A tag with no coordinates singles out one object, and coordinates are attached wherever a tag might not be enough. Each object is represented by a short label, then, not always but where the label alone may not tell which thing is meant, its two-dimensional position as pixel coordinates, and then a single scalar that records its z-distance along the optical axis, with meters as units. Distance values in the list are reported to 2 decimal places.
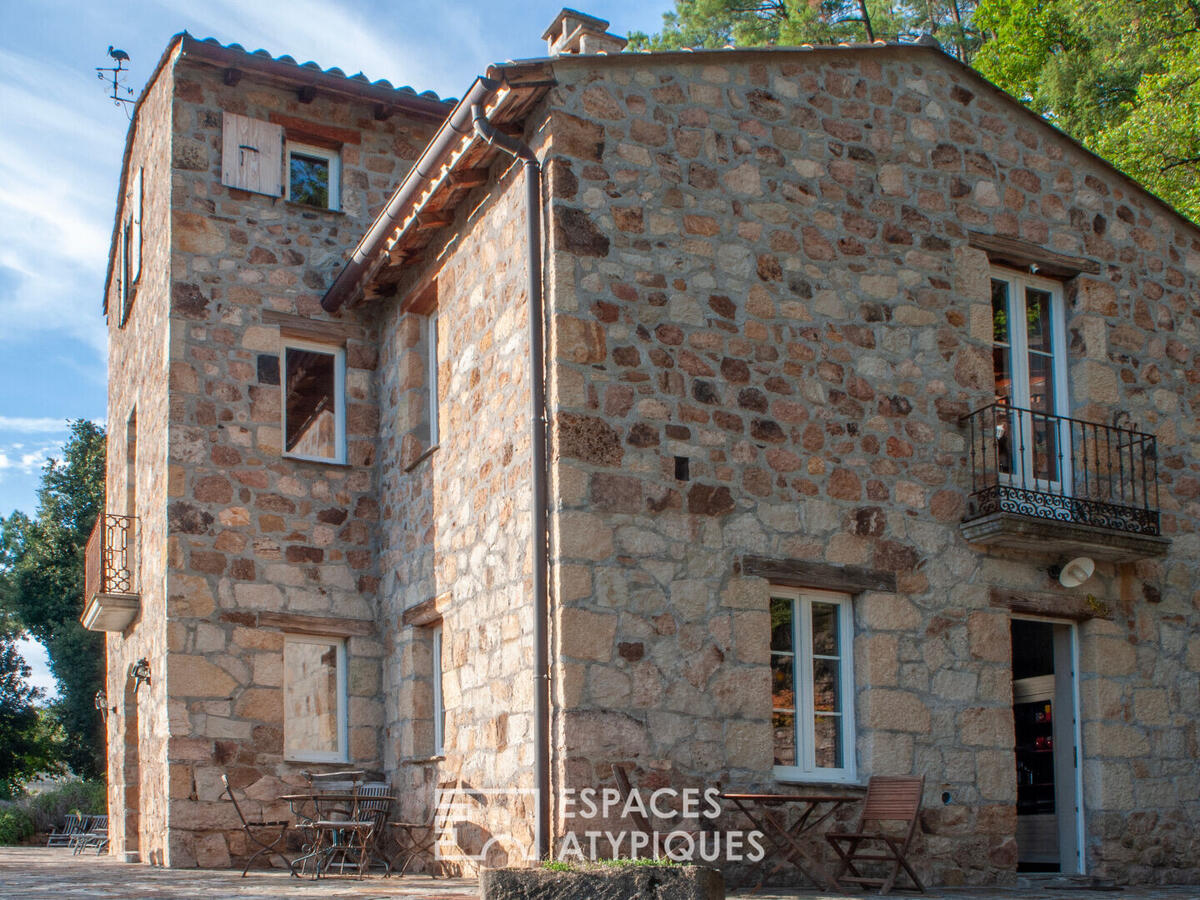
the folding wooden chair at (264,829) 10.77
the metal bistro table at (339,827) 9.73
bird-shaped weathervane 14.42
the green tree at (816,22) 22.53
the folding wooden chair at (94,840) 14.42
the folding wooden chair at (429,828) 9.76
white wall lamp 9.83
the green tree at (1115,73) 15.16
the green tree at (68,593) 23.25
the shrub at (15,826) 19.75
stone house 8.67
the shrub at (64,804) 20.89
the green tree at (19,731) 25.12
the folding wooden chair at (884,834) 8.27
